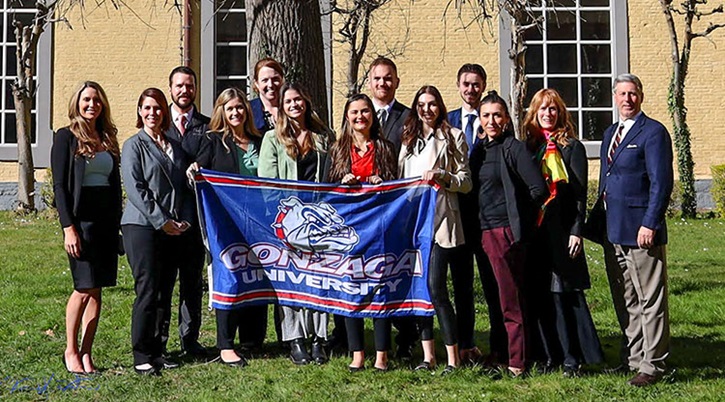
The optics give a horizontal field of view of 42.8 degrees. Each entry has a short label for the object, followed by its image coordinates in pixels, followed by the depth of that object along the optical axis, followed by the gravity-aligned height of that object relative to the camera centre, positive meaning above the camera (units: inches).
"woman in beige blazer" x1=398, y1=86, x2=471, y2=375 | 273.1 +12.0
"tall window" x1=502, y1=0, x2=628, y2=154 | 898.1 +147.3
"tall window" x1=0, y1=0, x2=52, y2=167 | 861.8 +124.3
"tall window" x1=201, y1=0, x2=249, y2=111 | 871.7 +158.6
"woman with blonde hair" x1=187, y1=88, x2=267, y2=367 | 291.1 +21.9
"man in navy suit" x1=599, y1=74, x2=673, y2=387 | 259.3 -1.9
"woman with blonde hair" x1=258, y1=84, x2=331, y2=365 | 287.3 +18.7
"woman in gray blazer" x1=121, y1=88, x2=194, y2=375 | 278.1 +2.2
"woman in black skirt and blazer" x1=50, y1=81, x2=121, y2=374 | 272.8 +4.5
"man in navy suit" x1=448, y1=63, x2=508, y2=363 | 283.3 -16.8
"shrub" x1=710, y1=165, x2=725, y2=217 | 795.4 +19.1
